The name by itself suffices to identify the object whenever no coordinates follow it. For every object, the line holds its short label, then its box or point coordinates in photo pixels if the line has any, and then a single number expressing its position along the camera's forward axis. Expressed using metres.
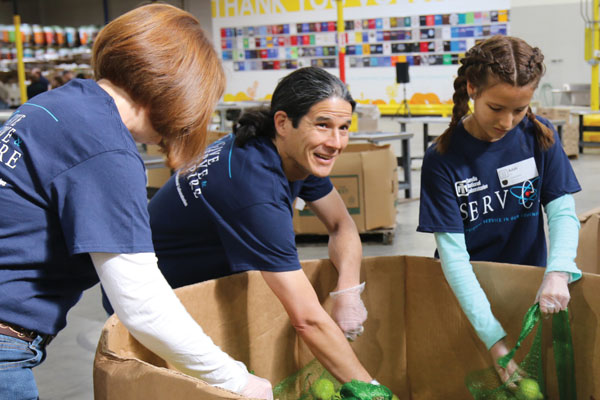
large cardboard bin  1.56
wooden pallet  4.68
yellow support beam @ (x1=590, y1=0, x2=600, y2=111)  8.56
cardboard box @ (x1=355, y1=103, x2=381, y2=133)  6.43
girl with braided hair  1.51
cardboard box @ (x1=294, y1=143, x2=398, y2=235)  4.51
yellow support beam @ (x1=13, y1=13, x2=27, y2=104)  7.18
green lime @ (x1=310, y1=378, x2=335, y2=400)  1.58
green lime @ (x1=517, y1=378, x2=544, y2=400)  1.53
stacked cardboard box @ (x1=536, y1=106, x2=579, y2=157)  8.23
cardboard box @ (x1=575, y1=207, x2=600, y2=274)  2.13
